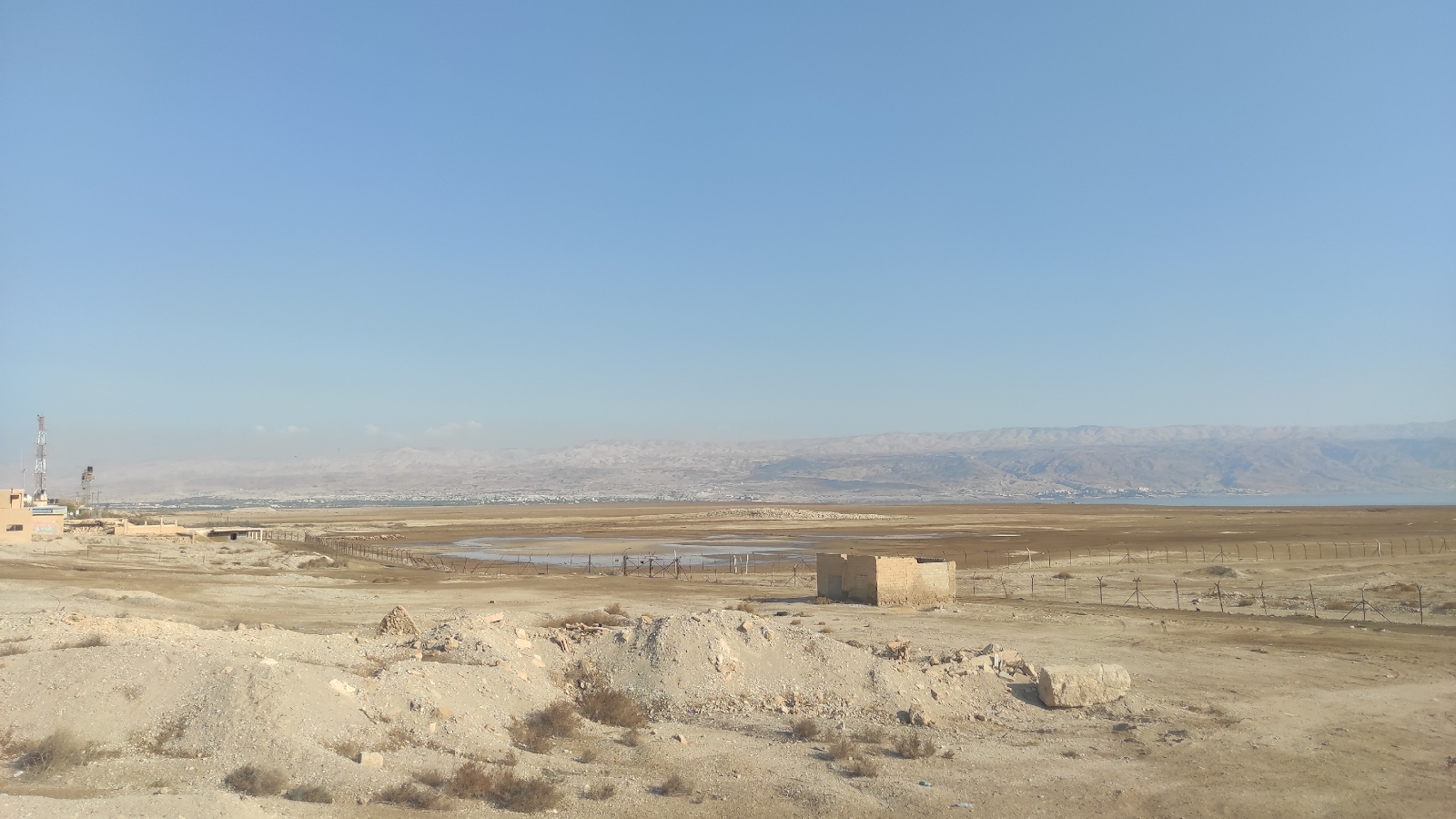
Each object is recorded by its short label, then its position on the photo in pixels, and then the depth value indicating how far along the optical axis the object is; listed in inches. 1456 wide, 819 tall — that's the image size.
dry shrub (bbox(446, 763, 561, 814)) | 441.1
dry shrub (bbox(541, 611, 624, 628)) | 888.4
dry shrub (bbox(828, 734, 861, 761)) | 541.7
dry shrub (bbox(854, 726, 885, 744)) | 589.0
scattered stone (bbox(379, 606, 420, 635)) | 824.9
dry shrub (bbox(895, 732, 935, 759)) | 552.4
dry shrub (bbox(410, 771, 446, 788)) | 453.7
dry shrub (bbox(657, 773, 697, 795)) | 478.0
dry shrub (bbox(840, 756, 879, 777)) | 514.6
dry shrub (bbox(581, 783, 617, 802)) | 460.4
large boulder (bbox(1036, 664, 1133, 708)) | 677.9
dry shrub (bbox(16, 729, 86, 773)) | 435.9
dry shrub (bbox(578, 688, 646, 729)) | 621.0
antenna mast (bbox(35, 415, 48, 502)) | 3622.0
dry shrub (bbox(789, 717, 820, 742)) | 593.9
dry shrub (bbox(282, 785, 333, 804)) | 424.5
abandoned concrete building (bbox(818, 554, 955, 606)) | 1363.2
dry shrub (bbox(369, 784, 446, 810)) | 431.2
